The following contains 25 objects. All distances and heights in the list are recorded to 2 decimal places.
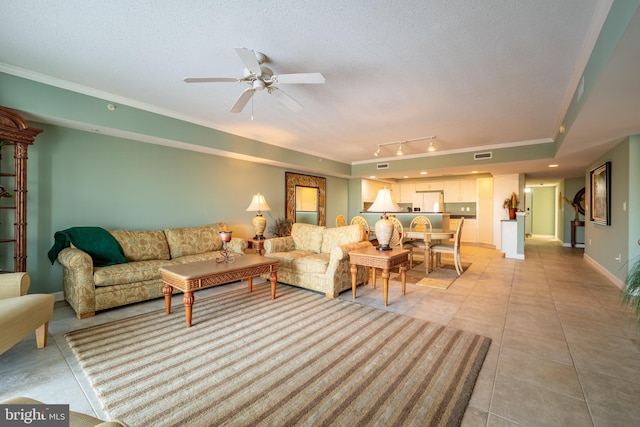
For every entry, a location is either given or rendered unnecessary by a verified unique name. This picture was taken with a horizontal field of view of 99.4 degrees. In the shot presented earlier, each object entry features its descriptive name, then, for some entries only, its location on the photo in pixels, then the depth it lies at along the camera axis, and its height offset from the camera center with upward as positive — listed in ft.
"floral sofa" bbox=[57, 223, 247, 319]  9.36 -2.15
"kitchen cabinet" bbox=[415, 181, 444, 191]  30.19 +3.04
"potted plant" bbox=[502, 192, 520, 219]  21.27 +0.70
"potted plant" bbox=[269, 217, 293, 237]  20.17 -1.20
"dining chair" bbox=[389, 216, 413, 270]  15.48 -1.58
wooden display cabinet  9.08 +1.26
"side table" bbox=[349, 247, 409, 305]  10.54 -1.96
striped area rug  5.05 -3.71
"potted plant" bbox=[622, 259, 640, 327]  4.60 -1.27
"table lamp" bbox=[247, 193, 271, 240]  16.35 +0.17
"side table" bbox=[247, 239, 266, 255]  15.72 -1.92
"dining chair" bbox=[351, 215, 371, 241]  19.56 -0.71
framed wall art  14.53 +1.07
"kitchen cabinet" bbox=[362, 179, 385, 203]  27.70 +2.47
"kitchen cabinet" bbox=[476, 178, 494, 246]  27.14 +0.15
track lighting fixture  16.97 +4.66
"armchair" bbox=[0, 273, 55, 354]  5.91 -2.38
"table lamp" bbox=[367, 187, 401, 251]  11.62 -0.34
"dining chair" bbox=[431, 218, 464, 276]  15.82 -2.20
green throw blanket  10.46 -1.28
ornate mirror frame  21.44 +1.95
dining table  15.57 -1.41
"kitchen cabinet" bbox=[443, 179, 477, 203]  28.60 +2.31
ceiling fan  7.22 +3.88
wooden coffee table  8.75 -2.20
